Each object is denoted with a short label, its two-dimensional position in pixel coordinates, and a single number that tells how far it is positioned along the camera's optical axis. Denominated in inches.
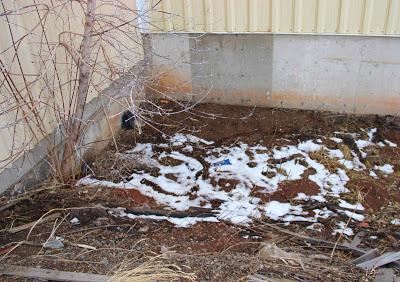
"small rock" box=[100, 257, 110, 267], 117.3
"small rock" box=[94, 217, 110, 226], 138.7
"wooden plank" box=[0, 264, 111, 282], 110.1
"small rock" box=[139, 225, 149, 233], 136.7
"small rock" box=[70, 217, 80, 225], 139.2
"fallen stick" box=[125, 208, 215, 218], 146.3
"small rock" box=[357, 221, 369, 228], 143.0
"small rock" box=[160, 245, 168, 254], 123.2
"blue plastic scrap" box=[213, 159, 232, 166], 179.2
